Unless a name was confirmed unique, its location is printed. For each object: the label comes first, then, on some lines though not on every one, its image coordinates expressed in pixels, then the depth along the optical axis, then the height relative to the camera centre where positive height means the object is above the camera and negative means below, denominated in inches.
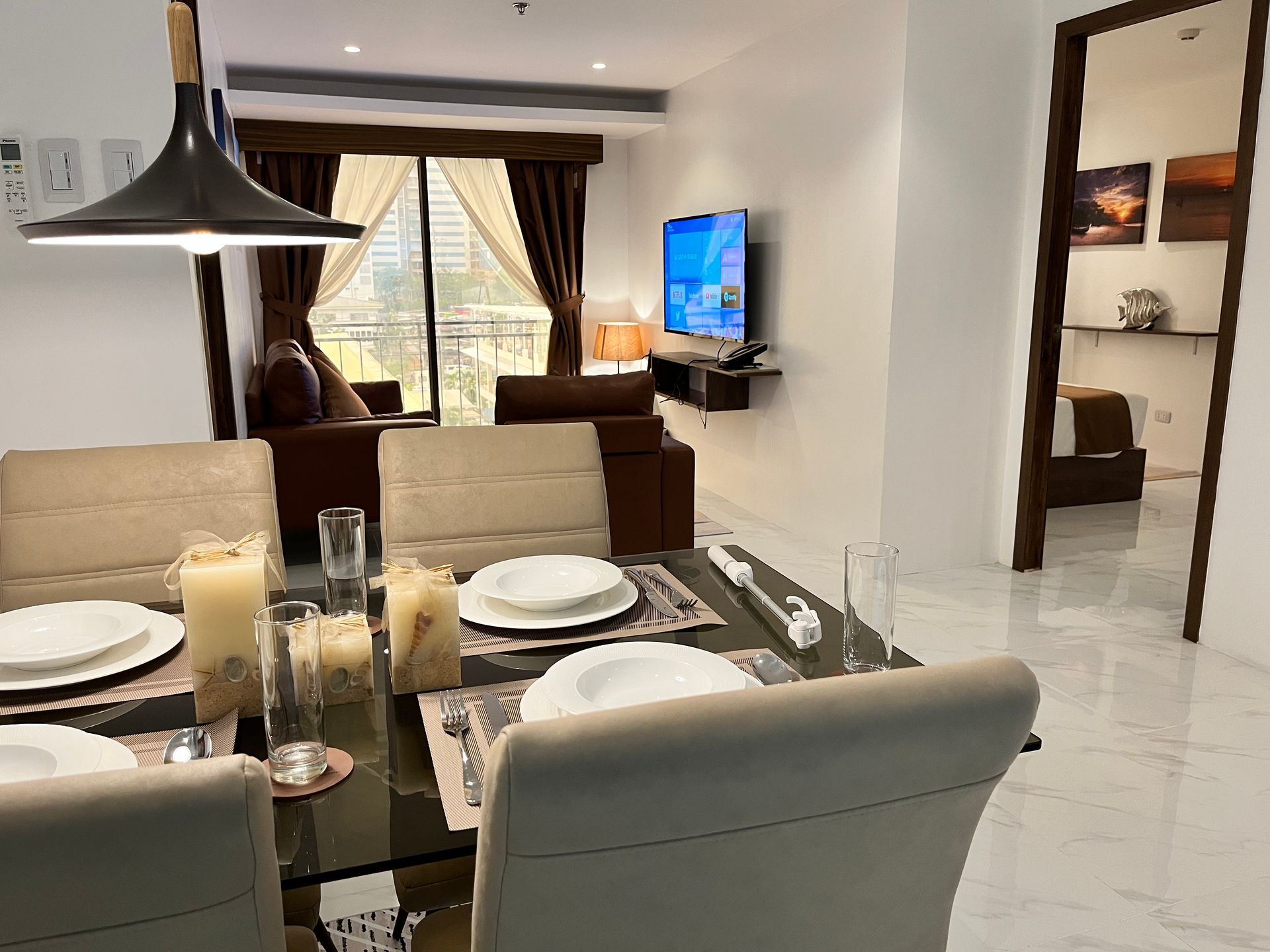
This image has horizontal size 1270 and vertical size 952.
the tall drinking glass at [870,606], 49.4 -17.0
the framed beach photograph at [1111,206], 251.6 +20.1
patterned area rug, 70.6 -48.9
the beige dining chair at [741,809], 26.8 -15.9
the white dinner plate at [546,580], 59.6 -20.0
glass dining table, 35.7 -21.1
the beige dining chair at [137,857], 24.0 -14.8
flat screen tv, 192.2 +1.4
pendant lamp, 44.0 +3.5
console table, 190.7 -21.2
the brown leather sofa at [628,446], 149.6 -26.1
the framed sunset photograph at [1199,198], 226.5 +19.9
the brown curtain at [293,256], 247.4 +7.0
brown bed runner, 200.7 -29.7
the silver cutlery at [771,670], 49.3 -20.2
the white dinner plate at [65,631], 50.9 -20.1
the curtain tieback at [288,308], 255.6 -6.8
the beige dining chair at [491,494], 78.3 -17.7
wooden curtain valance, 237.0 +36.4
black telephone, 186.7 -14.8
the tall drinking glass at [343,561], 55.2 -16.1
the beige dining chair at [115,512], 68.6 -17.0
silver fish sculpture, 247.3 -7.3
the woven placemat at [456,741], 38.1 -21.0
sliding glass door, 267.0 -9.4
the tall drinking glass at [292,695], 39.8 -17.3
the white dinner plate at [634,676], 46.7 -19.8
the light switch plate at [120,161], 100.0 +12.7
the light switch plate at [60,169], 98.1 +11.7
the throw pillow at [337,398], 190.9 -23.2
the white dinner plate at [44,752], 39.4 -19.8
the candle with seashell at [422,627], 48.4 -17.6
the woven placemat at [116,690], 48.3 -21.2
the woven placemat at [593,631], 56.4 -21.2
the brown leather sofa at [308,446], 152.9 -26.1
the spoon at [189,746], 41.8 -20.5
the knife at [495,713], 45.2 -20.9
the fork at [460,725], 39.2 -20.8
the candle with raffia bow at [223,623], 45.7 -16.3
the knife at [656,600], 61.3 -21.1
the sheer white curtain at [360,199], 258.5 +22.6
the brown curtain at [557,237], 271.6 +13.0
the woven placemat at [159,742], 42.5 -21.0
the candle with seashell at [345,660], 48.0 -18.9
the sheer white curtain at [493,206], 268.1 +21.6
